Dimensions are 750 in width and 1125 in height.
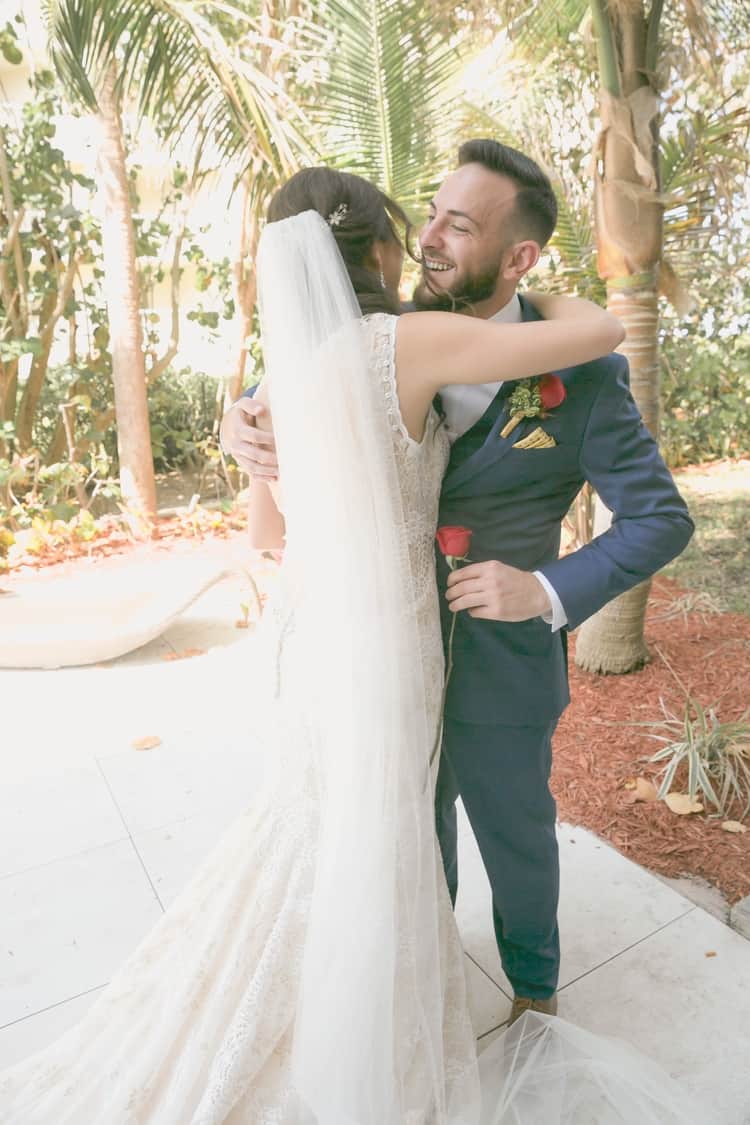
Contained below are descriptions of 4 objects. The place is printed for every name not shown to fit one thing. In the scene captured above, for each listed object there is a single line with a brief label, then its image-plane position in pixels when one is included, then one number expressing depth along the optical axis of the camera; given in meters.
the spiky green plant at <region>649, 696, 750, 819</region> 2.74
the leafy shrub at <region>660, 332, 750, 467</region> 8.44
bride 1.34
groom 1.45
